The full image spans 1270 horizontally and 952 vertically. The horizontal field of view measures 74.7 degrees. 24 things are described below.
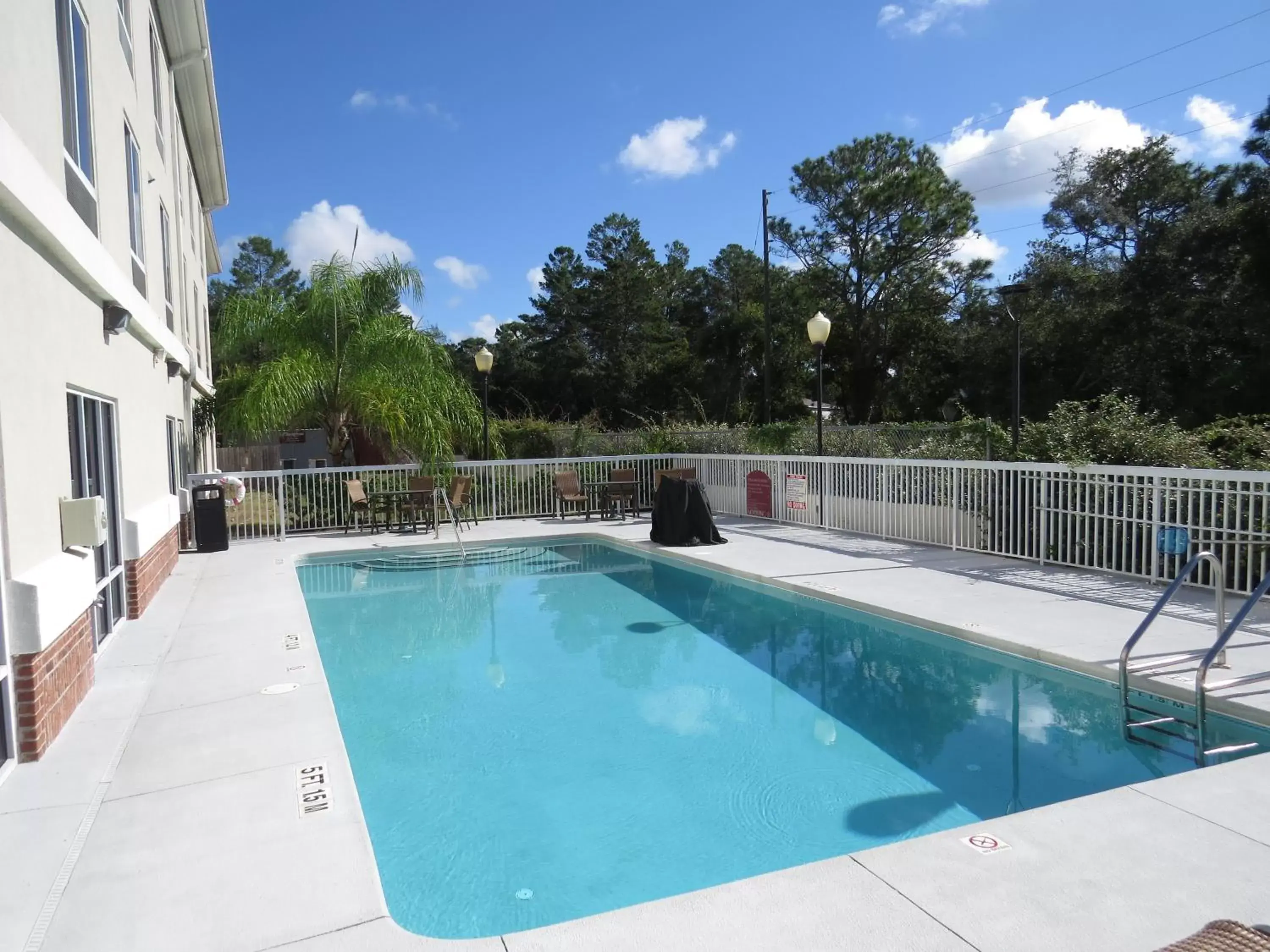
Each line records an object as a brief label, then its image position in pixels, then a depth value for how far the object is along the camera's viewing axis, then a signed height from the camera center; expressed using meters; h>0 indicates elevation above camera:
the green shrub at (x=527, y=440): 23.19 +0.00
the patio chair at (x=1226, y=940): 1.71 -1.08
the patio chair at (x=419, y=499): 13.52 -0.93
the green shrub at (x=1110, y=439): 8.57 -0.13
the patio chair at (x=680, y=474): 12.30 -0.60
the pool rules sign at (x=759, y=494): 13.73 -1.00
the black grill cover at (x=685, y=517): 11.50 -1.12
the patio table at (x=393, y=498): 13.36 -0.92
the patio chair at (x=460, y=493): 13.48 -0.86
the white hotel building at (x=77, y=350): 3.93 +0.67
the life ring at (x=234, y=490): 11.98 -0.63
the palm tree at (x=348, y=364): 14.88 +1.45
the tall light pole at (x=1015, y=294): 9.91 +1.63
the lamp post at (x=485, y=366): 14.97 +1.36
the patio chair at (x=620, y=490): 14.62 -0.93
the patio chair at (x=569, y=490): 14.52 -0.89
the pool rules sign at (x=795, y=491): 12.79 -0.89
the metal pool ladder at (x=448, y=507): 12.01 -1.03
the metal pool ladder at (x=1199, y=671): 4.24 -1.46
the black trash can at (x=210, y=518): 11.44 -0.98
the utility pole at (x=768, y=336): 24.34 +3.22
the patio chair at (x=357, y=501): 13.15 -0.91
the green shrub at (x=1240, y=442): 8.08 -0.19
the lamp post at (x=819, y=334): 11.99 +1.45
